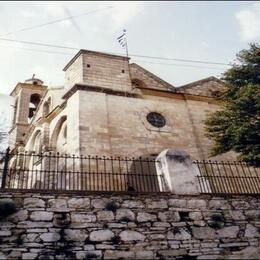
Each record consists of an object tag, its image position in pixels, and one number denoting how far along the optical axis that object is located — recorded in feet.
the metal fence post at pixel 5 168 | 22.52
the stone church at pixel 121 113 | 41.93
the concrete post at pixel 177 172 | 26.11
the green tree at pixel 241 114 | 32.58
